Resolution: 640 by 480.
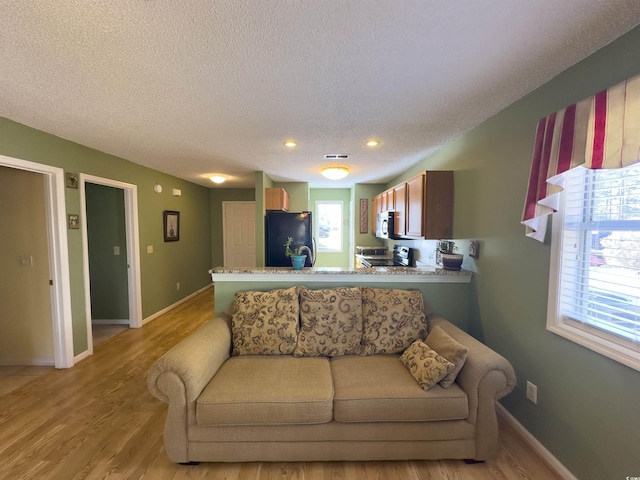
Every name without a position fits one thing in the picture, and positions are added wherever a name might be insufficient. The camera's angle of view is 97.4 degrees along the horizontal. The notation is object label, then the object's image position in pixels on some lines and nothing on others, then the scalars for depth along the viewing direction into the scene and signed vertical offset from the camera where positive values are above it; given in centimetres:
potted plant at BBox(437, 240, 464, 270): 261 -32
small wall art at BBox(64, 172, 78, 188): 291 +47
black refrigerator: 443 -9
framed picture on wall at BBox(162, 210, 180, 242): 474 -1
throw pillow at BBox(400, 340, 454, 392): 170 -89
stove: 419 -56
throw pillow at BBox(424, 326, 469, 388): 172 -80
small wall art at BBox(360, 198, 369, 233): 573 +22
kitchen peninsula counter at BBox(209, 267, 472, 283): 261 -46
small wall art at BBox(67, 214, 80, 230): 295 +3
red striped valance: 122 +42
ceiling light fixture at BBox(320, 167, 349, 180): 361 +70
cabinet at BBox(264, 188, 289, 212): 451 +44
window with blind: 132 -19
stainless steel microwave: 404 +2
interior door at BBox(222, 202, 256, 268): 648 -17
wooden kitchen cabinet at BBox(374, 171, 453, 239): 288 +23
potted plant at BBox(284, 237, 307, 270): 277 -35
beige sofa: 165 -111
